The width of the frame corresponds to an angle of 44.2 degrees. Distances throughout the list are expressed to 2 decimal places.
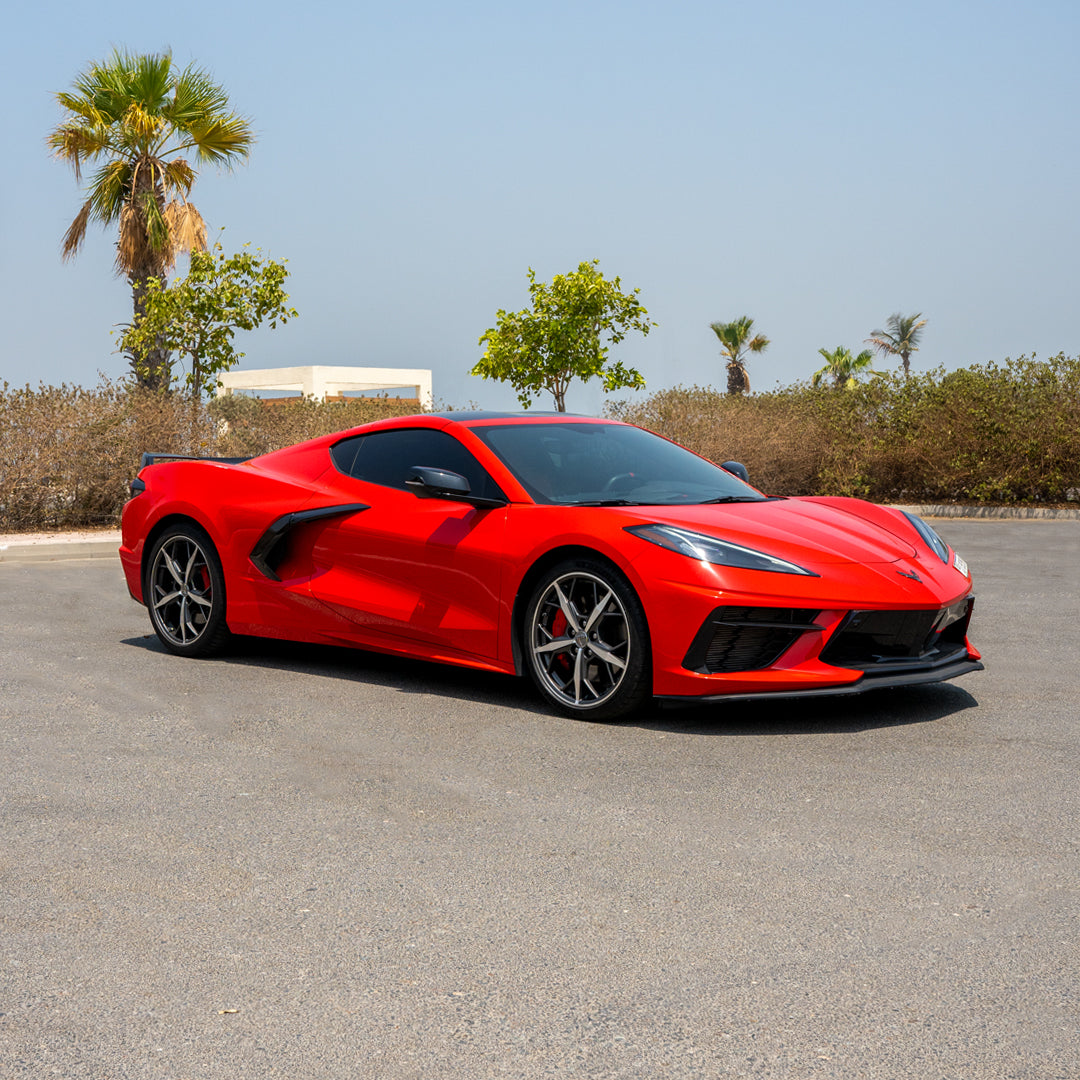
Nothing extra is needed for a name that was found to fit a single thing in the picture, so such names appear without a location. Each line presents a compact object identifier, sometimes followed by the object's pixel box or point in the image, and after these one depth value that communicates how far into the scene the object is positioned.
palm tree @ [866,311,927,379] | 81.94
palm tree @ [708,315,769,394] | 59.06
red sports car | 5.66
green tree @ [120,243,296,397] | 23.20
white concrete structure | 72.38
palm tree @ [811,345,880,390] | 70.19
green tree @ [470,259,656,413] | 27.39
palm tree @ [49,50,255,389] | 23.77
